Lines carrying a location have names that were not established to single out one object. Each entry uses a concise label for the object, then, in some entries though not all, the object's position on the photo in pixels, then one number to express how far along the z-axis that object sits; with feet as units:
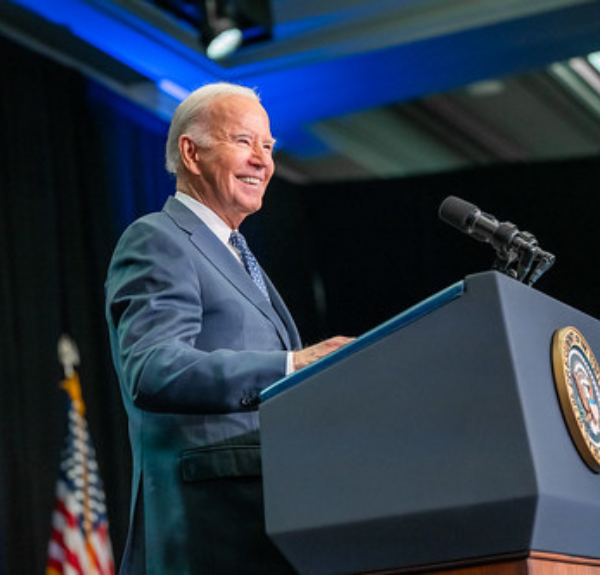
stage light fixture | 24.33
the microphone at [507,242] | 12.83
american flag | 22.99
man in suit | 12.73
